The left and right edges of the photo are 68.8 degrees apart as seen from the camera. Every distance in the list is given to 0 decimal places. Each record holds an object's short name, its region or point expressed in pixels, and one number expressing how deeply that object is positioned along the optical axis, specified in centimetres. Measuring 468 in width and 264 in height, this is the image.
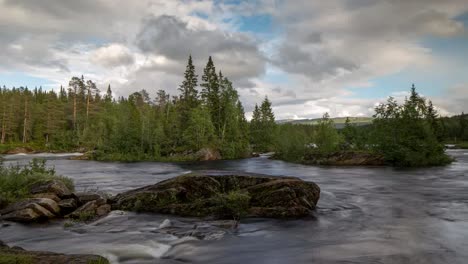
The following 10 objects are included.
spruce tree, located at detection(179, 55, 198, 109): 7447
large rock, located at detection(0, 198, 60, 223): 1408
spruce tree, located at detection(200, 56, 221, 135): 7350
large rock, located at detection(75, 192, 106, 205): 1677
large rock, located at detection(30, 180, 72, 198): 1674
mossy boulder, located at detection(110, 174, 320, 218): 1525
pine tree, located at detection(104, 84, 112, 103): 12454
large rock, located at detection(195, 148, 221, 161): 6158
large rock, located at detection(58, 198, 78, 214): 1550
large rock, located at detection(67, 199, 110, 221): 1467
